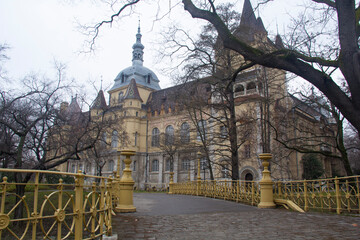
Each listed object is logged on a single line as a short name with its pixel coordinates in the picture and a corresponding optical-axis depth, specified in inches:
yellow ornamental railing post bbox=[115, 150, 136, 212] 357.1
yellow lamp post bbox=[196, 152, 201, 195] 722.2
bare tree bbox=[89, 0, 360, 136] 214.2
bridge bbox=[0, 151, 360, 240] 144.8
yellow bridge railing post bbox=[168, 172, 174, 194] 926.4
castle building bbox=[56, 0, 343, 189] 1252.8
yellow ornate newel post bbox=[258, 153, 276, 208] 407.2
